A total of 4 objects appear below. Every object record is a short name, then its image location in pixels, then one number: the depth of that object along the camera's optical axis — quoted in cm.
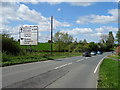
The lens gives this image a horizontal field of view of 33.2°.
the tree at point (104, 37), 14325
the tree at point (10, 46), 3137
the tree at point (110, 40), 14600
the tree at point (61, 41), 8559
